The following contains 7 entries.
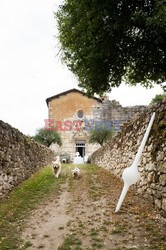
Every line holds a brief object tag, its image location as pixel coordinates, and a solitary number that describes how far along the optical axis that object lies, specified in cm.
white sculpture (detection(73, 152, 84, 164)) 2792
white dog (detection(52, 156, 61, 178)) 1264
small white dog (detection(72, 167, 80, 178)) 1242
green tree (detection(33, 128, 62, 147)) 2969
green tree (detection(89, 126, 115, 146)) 2759
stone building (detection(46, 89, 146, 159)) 3525
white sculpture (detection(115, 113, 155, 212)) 612
